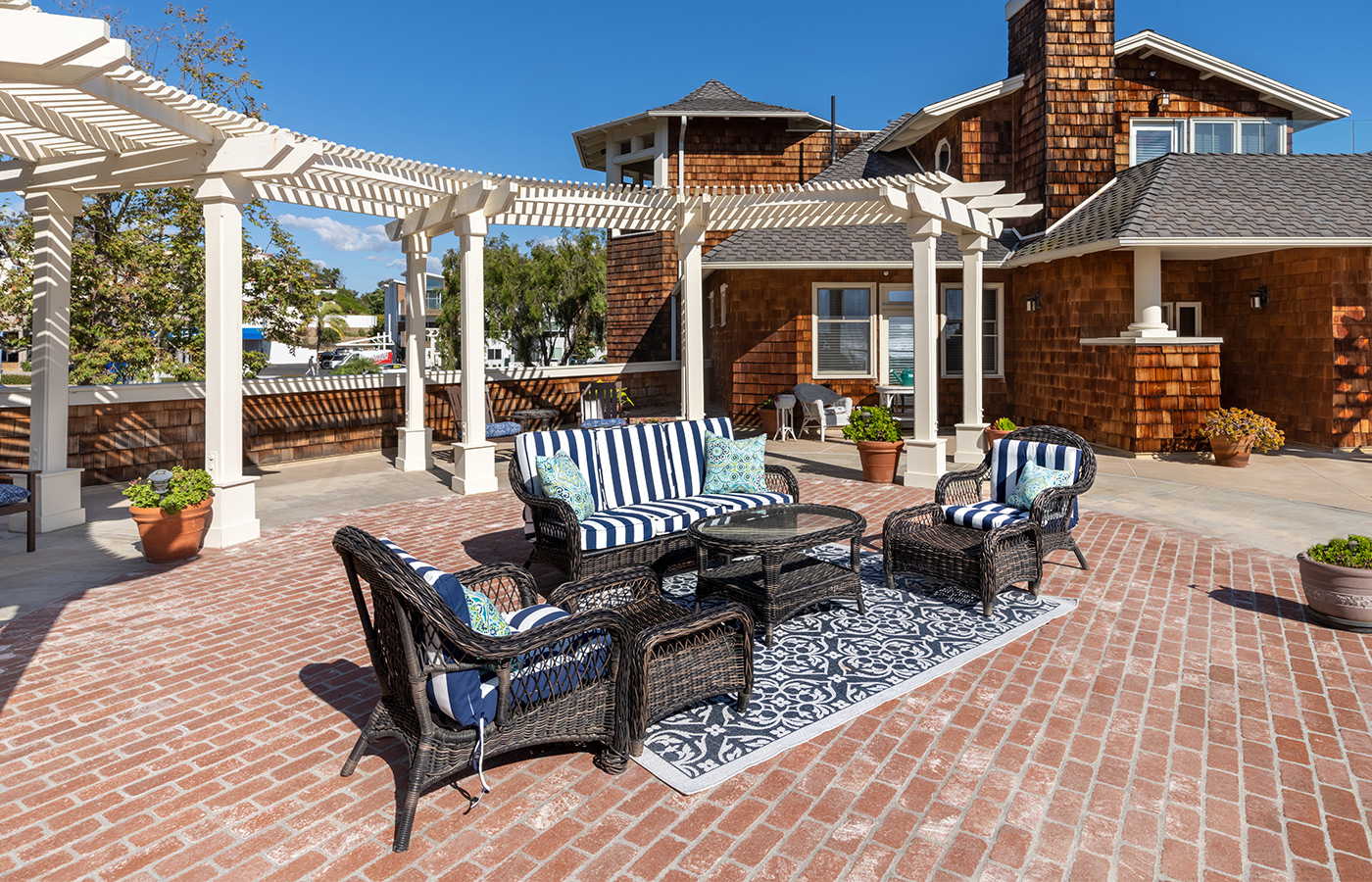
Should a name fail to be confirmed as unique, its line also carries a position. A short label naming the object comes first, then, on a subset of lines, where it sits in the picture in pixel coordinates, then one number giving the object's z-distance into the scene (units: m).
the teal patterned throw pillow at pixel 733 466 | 6.39
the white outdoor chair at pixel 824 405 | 12.70
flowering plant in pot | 10.03
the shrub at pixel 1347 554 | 4.52
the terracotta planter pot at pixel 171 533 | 6.13
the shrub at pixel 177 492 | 6.18
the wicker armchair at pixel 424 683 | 2.65
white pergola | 5.62
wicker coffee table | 4.46
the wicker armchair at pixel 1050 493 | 5.36
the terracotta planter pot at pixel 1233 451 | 10.03
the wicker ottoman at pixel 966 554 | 4.84
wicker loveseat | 5.26
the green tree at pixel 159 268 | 12.27
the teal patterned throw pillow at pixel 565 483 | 5.51
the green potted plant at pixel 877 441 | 9.15
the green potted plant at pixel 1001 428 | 9.91
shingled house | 10.98
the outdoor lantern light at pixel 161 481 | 6.21
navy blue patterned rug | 3.28
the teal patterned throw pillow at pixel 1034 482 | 5.63
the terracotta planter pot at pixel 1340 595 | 4.47
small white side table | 13.00
